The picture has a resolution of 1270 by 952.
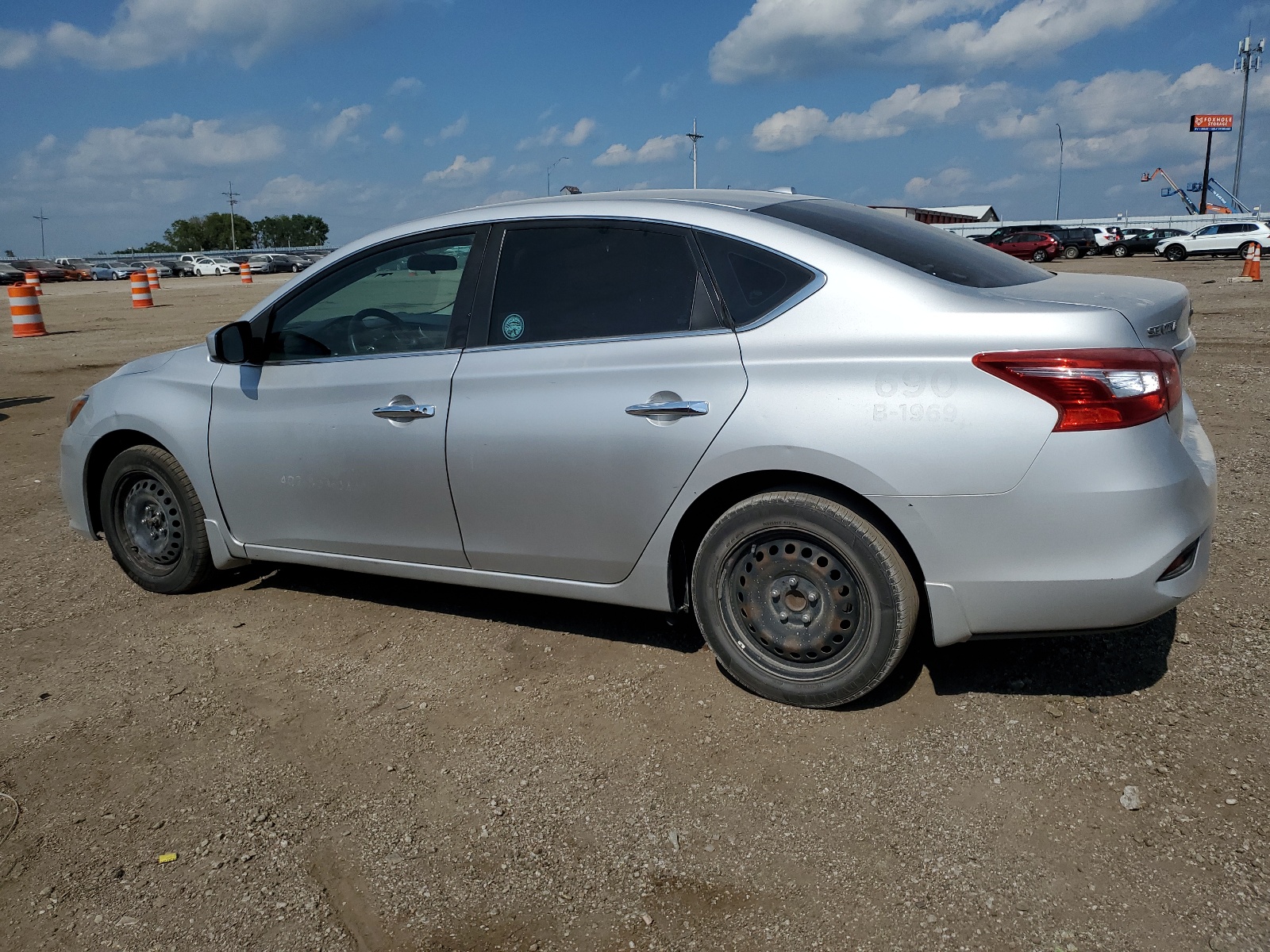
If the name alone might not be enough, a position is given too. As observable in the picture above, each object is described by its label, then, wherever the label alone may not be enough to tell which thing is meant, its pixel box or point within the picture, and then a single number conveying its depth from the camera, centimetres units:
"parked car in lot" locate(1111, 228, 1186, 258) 4459
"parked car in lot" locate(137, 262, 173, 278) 6475
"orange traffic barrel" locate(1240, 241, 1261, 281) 2447
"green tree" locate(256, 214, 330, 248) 12169
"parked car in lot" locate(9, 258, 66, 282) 5931
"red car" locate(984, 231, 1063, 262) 4316
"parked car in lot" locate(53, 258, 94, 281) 6069
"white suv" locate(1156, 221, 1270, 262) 3922
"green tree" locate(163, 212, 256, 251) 11781
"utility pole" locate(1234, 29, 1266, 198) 8031
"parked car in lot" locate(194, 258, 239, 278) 6550
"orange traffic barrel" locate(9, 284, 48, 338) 1764
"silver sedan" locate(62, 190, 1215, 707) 293
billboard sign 8994
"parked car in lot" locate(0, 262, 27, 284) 5544
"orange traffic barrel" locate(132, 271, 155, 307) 2669
